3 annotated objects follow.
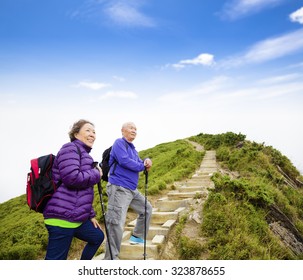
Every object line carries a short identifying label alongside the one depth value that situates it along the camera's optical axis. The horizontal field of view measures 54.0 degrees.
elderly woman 3.55
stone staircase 5.96
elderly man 5.02
